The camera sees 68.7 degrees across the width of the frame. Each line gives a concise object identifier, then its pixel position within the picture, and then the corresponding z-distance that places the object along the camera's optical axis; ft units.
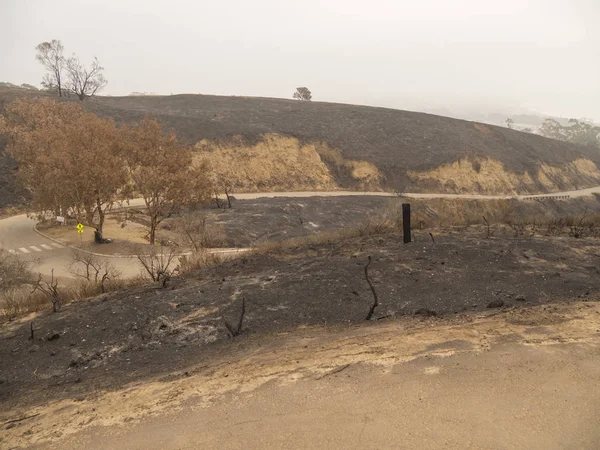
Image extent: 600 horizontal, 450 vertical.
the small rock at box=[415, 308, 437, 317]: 31.60
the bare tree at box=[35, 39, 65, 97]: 174.60
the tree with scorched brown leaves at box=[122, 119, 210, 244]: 78.18
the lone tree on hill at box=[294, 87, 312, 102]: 303.07
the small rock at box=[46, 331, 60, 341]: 31.04
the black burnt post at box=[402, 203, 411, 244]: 48.03
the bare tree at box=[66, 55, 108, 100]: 178.70
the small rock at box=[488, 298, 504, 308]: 32.32
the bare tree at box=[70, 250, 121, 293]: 43.27
